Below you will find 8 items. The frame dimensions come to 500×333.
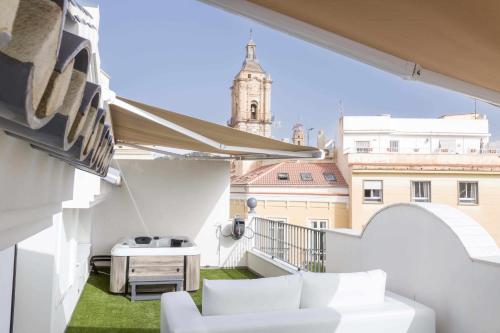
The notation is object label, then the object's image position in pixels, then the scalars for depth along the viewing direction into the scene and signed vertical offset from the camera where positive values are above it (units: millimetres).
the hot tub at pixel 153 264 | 8562 -1571
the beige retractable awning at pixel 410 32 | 1711 +785
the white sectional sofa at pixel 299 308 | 3869 -1173
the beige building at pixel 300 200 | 38406 -666
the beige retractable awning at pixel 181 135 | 4844 +862
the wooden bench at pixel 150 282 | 8266 -1917
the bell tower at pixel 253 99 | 72750 +16324
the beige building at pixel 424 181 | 38188 +1351
